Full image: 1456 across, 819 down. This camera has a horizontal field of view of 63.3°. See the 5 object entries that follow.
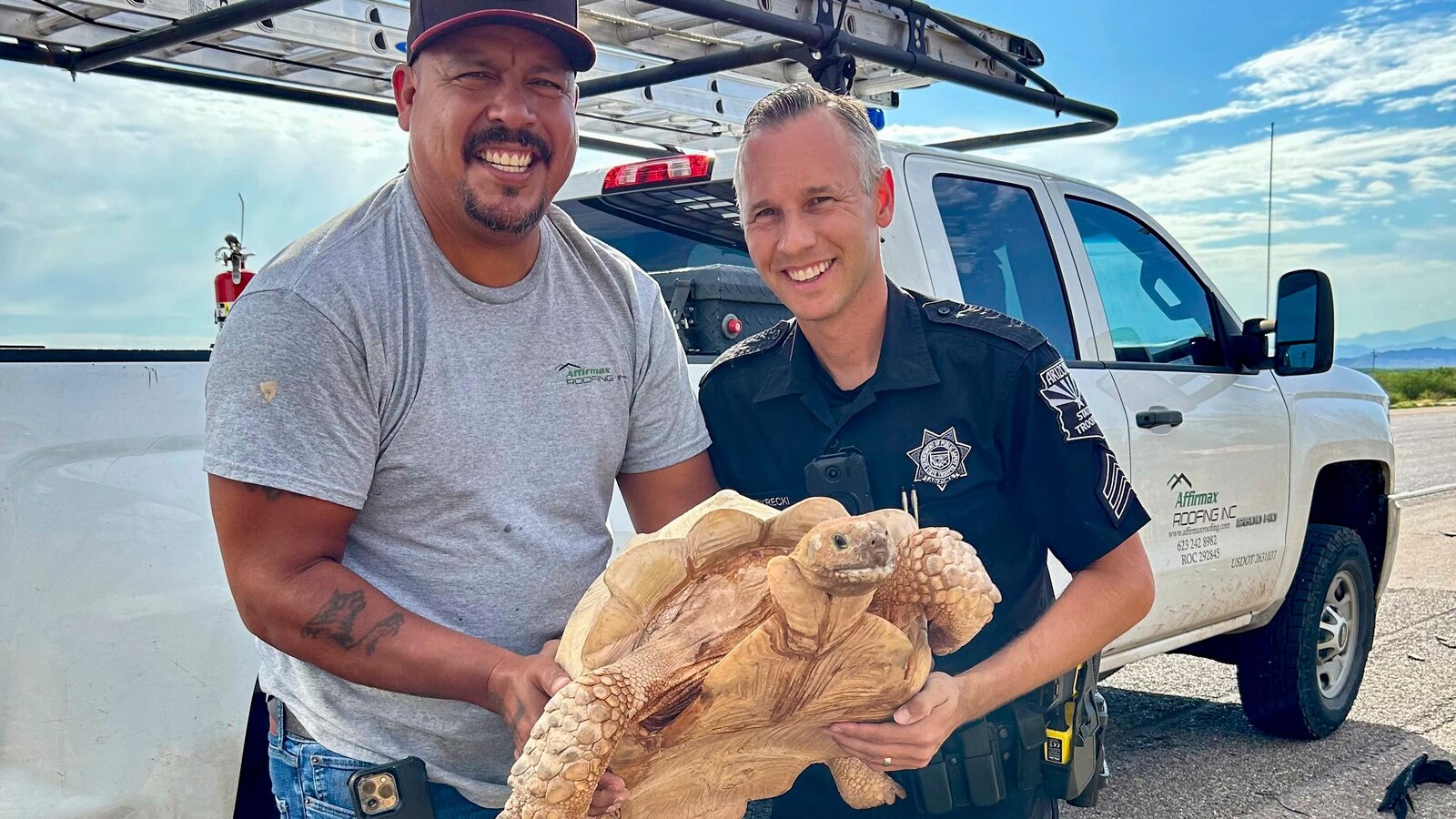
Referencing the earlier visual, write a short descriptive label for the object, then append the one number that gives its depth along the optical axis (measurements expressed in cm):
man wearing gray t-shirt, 166
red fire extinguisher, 347
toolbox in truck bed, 335
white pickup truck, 221
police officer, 206
